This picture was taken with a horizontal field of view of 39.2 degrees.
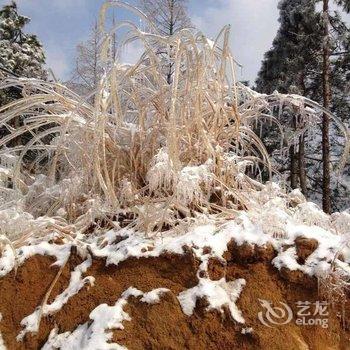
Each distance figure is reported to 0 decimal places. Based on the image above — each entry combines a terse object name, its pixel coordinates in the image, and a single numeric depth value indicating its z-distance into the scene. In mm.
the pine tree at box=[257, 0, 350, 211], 14117
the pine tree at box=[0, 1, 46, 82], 12414
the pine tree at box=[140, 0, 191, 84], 13823
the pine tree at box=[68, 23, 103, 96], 15797
